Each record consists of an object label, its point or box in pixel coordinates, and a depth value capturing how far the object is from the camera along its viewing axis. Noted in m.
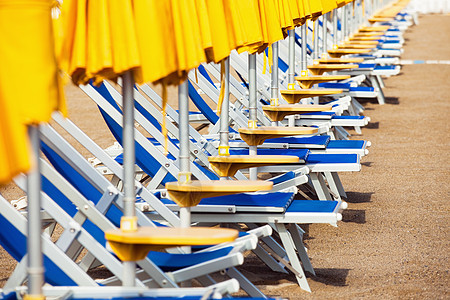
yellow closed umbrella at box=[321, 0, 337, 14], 16.03
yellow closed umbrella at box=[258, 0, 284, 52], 10.52
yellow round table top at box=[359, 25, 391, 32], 38.16
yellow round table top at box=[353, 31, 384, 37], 36.09
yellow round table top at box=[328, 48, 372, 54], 25.07
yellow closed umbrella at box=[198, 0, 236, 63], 7.97
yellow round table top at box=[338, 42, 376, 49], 28.07
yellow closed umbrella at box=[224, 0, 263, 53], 8.53
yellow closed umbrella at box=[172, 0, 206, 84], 7.00
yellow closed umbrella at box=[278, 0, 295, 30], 12.39
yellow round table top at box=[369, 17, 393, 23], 47.19
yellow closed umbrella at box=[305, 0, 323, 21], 14.38
